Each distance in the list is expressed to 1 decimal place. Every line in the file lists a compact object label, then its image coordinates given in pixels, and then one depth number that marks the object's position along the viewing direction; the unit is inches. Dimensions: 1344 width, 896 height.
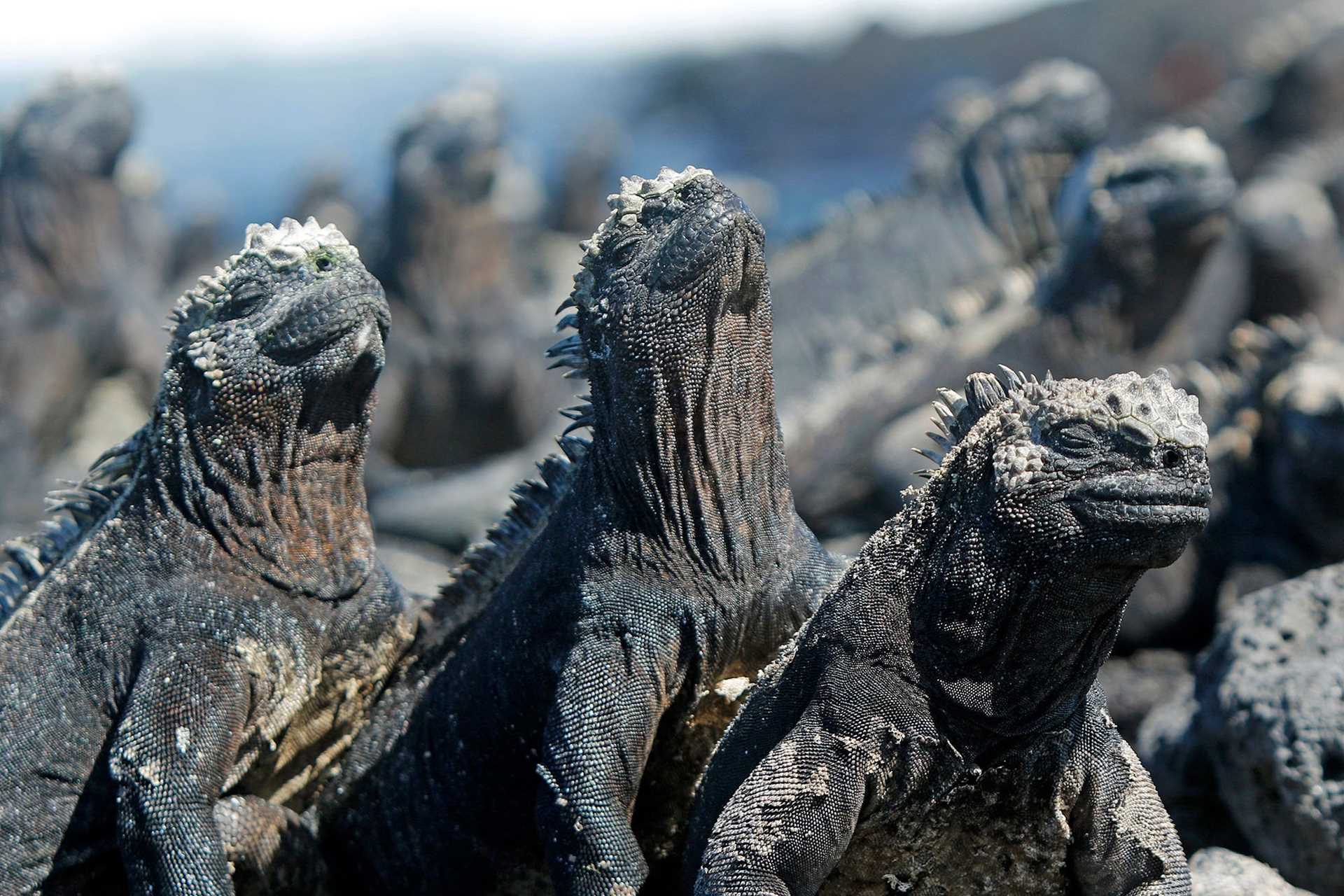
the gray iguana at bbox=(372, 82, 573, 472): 829.2
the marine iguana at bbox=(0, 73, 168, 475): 773.3
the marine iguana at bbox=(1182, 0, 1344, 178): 1034.7
